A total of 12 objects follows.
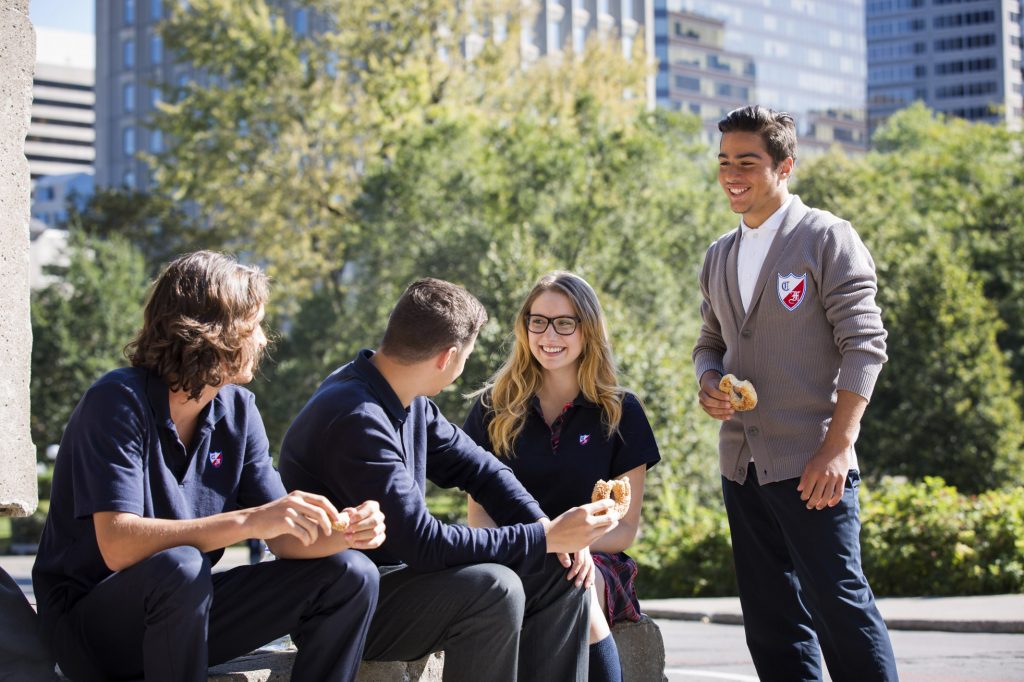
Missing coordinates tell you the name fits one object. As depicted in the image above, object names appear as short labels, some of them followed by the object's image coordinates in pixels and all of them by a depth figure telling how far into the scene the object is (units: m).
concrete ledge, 3.62
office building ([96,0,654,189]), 82.69
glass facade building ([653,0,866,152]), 137.88
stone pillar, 3.65
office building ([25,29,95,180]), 153.38
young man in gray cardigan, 3.97
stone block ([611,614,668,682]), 4.71
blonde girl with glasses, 4.67
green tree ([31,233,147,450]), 37.06
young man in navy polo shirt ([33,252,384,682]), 3.14
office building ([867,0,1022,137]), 156.75
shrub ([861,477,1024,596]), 11.96
